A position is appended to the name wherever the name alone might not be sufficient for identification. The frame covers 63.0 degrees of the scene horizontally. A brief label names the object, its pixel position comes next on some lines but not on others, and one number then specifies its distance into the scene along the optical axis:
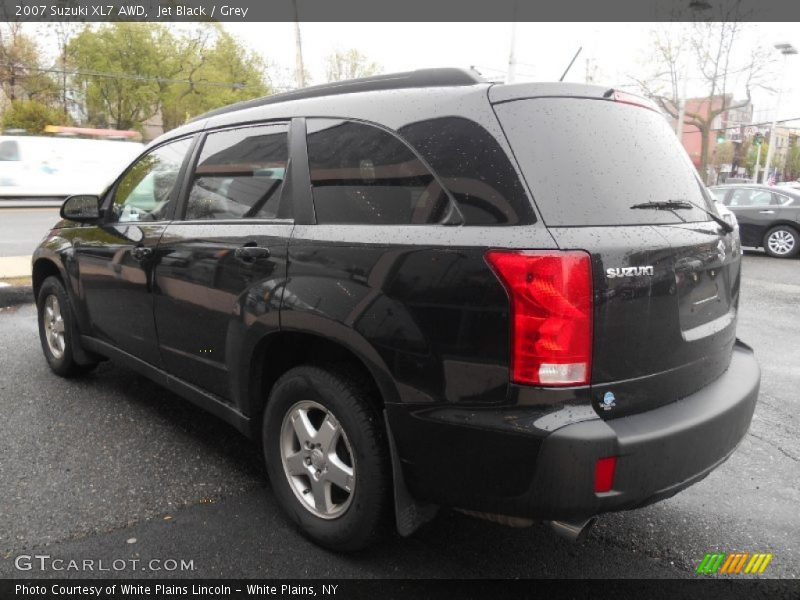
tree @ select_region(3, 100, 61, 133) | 32.41
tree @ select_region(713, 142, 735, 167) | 76.82
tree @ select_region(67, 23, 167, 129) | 38.81
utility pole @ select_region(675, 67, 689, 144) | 29.97
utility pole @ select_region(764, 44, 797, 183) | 32.55
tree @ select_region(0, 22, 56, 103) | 34.06
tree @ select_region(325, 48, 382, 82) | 42.09
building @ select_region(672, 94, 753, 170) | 73.81
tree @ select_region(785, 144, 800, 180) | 85.56
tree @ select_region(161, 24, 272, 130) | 42.09
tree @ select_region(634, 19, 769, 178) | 32.90
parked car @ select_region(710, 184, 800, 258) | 12.85
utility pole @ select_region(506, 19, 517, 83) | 18.28
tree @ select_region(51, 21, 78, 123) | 38.25
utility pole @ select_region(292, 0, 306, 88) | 21.91
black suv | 2.00
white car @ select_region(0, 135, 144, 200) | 21.61
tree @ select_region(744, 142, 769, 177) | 80.88
